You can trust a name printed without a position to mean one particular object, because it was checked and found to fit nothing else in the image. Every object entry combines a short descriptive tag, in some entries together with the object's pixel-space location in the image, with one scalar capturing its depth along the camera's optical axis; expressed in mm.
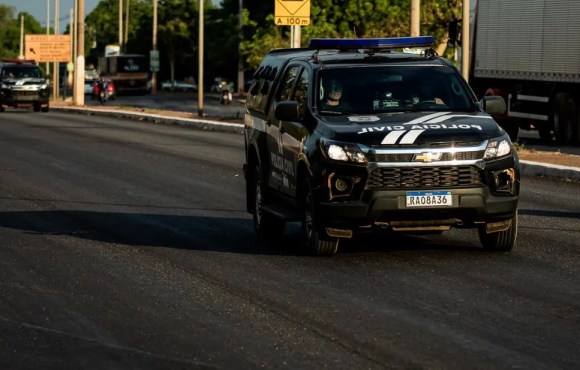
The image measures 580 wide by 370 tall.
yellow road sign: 37000
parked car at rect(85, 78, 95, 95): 132162
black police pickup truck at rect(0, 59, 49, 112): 64188
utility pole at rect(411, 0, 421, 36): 38125
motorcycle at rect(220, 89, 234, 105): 80750
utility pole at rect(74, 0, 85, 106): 69875
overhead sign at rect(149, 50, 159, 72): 110438
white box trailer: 36469
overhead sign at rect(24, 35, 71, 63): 98438
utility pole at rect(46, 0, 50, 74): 129375
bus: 109375
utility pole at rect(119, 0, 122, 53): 132825
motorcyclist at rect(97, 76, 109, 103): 79800
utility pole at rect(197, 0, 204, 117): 54031
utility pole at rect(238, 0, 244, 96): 103700
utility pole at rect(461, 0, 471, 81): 36781
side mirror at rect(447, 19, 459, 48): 39156
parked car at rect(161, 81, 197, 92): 129875
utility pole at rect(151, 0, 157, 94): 114688
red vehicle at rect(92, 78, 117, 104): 80562
